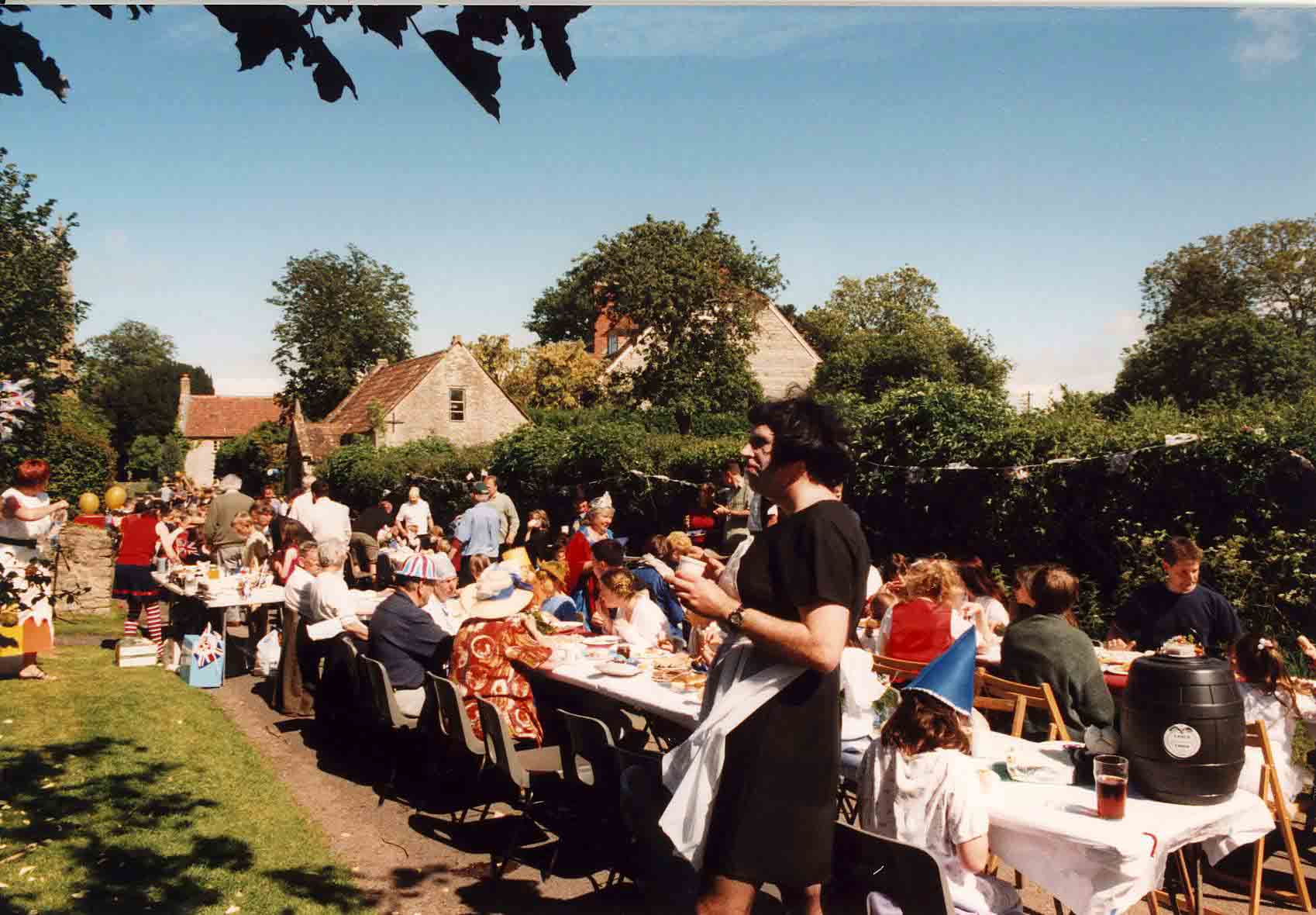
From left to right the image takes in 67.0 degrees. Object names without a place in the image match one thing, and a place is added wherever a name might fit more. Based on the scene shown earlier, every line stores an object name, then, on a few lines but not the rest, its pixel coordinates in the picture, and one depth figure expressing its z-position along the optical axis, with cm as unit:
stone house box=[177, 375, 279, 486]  6999
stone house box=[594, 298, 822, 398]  4425
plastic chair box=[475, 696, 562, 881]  488
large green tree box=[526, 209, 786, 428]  3503
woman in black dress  267
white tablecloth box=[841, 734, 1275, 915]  312
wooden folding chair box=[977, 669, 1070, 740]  463
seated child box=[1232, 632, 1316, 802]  482
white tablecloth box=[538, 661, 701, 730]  517
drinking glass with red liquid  329
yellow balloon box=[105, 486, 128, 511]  979
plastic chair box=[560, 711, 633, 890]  419
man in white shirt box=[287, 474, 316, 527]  1315
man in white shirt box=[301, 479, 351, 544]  1270
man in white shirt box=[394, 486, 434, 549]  1583
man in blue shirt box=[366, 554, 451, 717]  643
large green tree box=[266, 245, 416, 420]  3459
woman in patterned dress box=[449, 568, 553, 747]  572
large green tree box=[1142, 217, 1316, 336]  4062
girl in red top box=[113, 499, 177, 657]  1082
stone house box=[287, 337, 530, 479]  3494
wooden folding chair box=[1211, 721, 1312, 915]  407
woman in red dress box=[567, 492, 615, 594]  1008
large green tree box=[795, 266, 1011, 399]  4525
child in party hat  325
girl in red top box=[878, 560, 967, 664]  573
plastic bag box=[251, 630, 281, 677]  941
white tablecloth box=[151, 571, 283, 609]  948
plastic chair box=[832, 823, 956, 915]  276
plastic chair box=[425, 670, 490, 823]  537
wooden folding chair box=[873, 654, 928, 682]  543
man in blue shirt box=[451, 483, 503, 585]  1325
